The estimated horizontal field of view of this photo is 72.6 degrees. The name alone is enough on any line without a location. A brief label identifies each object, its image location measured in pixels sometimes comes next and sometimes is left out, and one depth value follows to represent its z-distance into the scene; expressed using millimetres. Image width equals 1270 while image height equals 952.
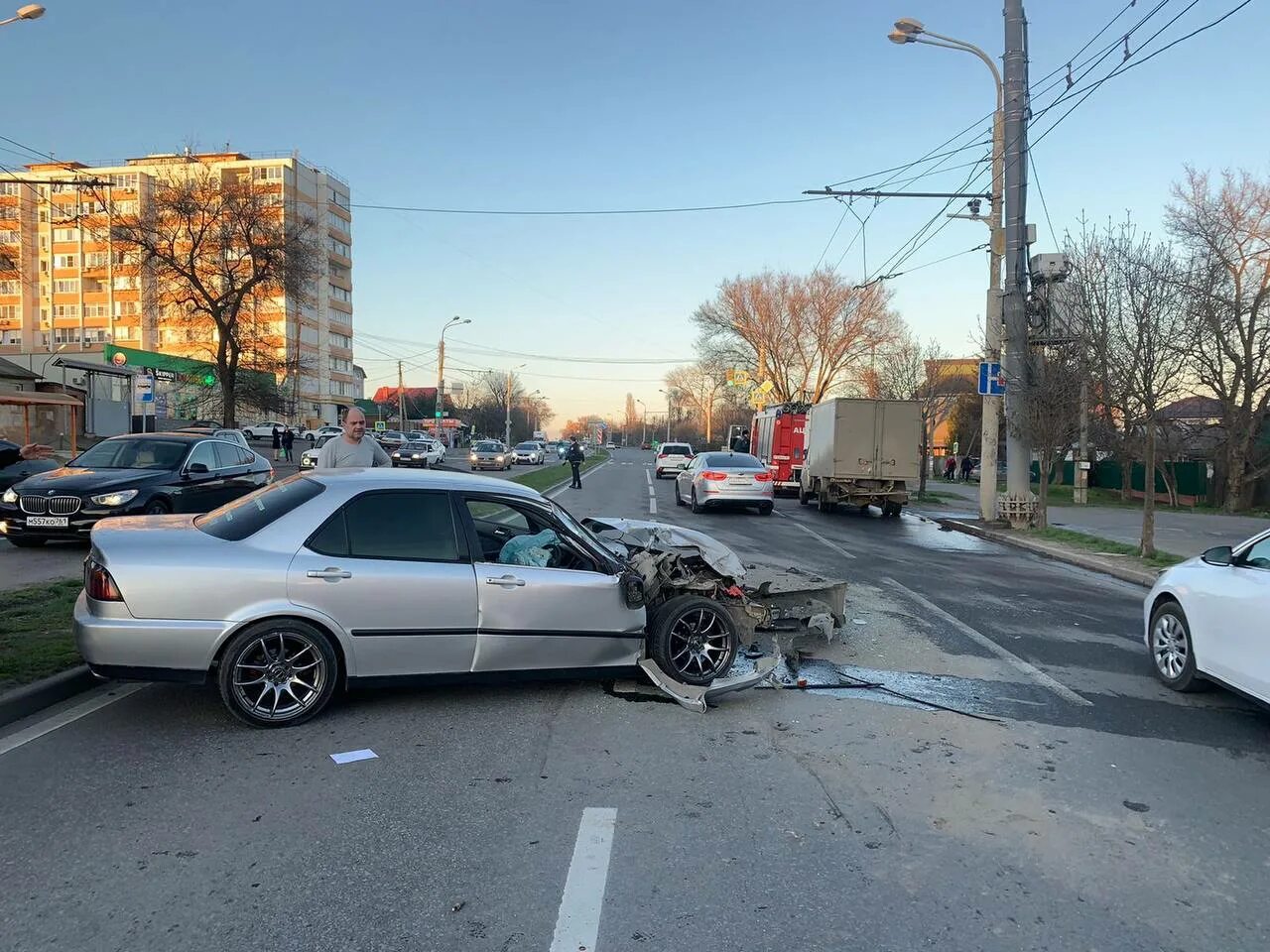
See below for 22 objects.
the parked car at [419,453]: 37375
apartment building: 71688
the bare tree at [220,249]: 34719
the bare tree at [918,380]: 40850
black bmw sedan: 10812
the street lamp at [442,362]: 58438
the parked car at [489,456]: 42750
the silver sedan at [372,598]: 4766
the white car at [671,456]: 39219
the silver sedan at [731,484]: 21000
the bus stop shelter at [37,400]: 21547
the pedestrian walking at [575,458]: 27911
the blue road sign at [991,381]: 18844
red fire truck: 28406
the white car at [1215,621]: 5285
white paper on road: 4574
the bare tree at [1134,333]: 13539
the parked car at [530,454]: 54656
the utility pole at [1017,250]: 17844
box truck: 21578
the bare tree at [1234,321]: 22750
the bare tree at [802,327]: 52688
